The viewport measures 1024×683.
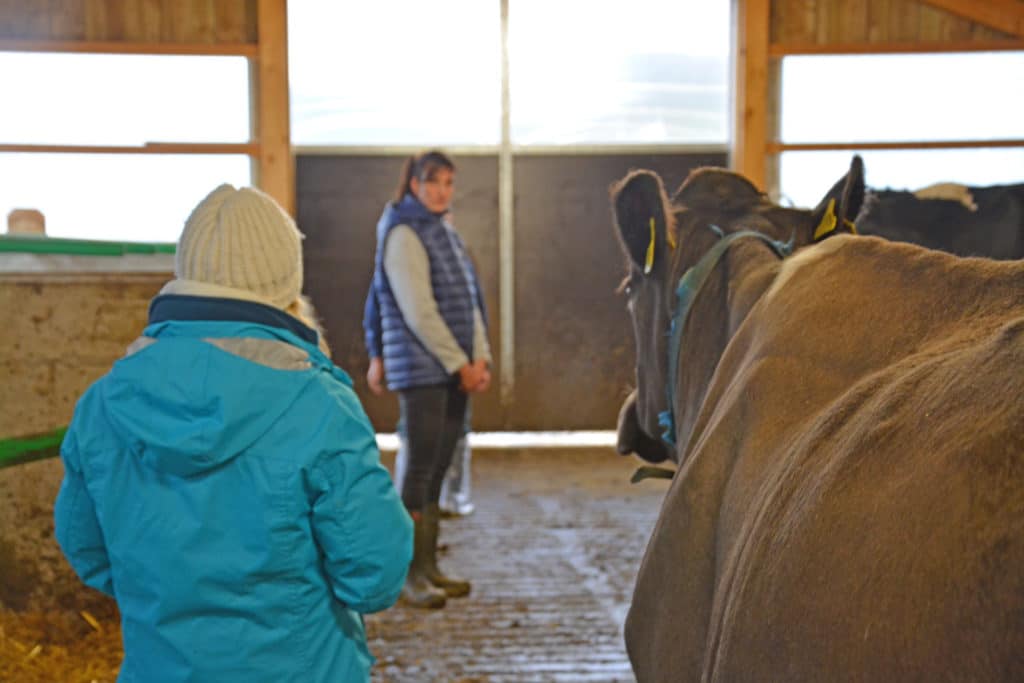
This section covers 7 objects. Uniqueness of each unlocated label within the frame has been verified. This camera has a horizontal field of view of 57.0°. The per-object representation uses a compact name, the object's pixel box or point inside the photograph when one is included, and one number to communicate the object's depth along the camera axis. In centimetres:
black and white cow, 536
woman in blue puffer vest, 380
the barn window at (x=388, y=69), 727
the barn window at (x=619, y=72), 737
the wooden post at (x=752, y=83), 701
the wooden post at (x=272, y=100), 678
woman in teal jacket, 160
